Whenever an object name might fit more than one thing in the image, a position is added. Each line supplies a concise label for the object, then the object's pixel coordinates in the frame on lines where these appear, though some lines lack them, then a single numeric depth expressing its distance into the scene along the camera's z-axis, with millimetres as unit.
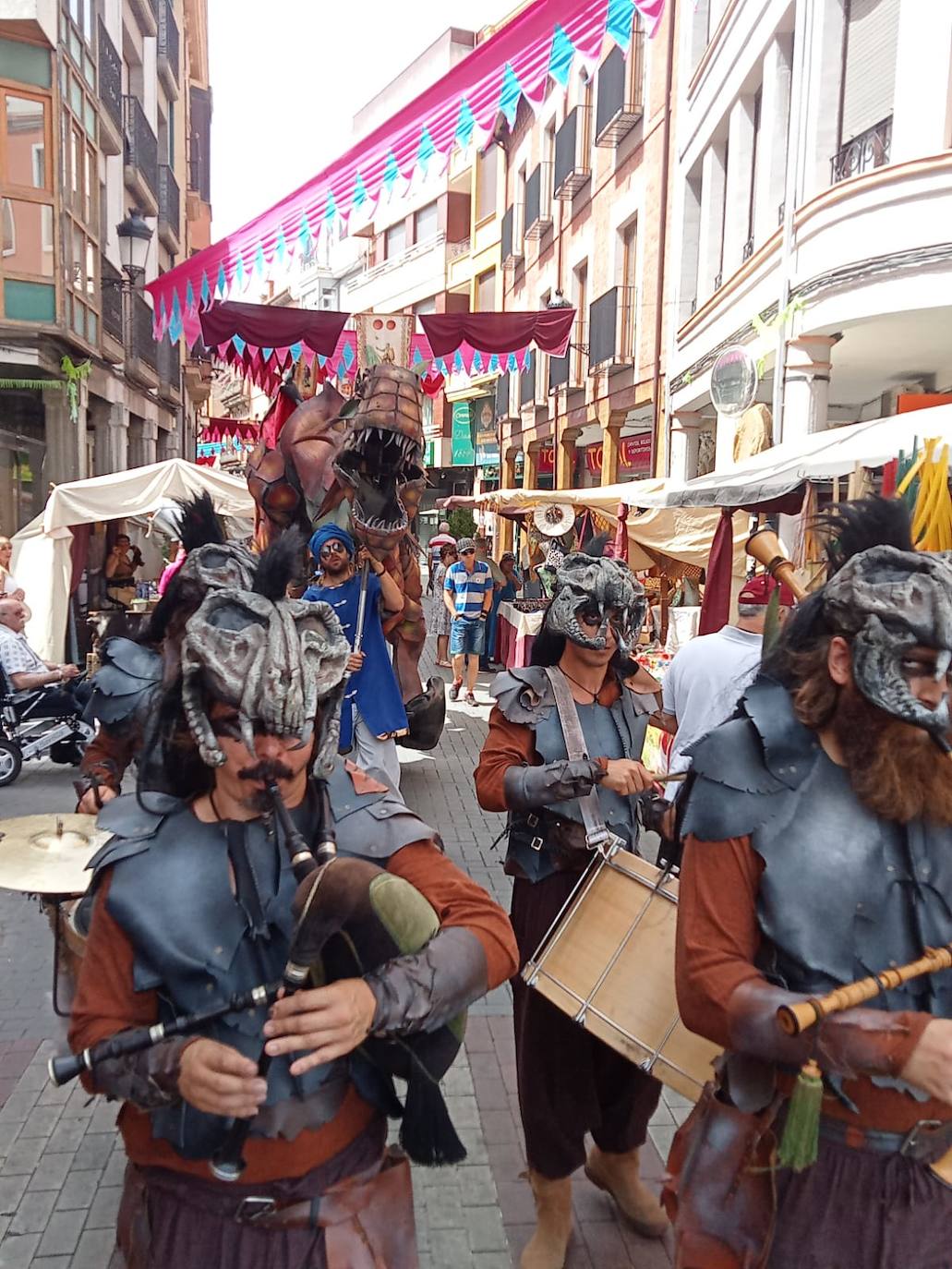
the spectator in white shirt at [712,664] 4301
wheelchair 7762
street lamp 14336
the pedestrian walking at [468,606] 11453
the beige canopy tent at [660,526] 9477
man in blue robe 4699
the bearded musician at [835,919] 1663
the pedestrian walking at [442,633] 13781
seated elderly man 7574
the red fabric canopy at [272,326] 7121
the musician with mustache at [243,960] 1590
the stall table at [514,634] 11164
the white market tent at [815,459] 4957
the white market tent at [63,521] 10328
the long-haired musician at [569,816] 2732
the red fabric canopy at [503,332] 7824
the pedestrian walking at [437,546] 15984
